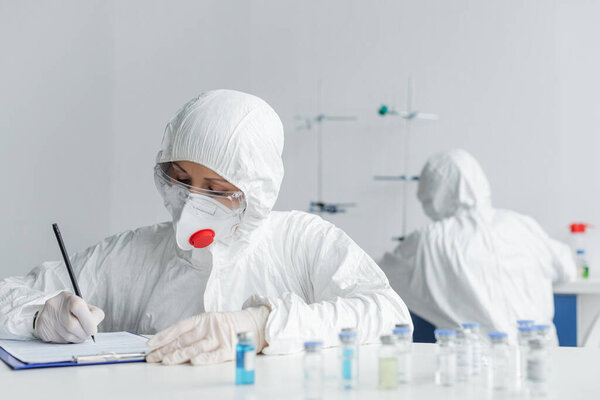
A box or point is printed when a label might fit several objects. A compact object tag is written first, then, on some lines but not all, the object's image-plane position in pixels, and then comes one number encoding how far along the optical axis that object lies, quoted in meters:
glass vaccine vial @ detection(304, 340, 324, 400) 0.89
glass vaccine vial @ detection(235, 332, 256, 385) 0.94
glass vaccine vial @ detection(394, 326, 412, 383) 0.98
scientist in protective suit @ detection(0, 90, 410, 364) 1.31
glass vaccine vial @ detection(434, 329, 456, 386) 0.97
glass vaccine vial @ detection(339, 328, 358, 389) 0.93
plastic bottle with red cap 3.60
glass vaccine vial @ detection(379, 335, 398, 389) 0.95
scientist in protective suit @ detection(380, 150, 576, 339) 2.84
